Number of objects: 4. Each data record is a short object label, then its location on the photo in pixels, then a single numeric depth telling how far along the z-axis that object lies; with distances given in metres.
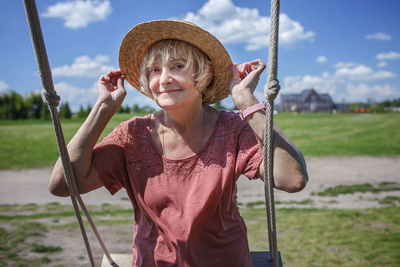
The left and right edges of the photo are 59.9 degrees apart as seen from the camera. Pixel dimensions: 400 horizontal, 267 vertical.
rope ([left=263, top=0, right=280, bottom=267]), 1.51
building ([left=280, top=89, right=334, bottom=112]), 59.50
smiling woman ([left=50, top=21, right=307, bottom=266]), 1.67
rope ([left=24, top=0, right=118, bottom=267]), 1.46
